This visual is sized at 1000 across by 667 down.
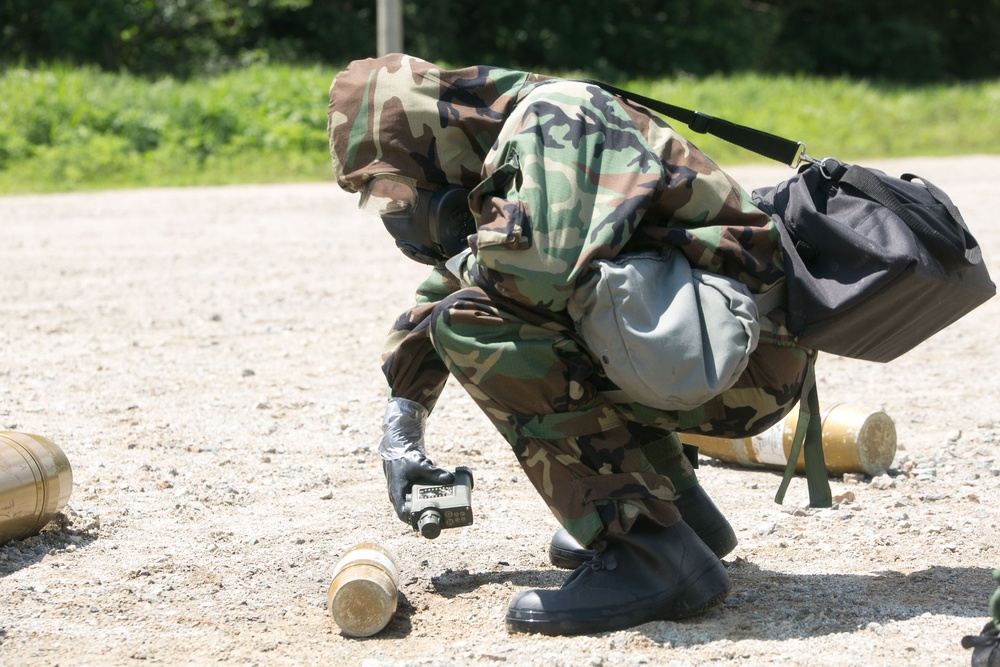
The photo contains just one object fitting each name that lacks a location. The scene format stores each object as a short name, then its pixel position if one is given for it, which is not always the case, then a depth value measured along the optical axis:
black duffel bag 5.26
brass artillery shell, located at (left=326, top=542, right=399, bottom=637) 5.57
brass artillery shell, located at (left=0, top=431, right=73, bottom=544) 6.35
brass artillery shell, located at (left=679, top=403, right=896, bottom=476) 7.87
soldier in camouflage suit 5.09
